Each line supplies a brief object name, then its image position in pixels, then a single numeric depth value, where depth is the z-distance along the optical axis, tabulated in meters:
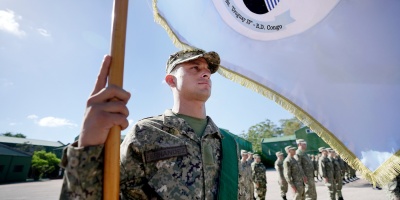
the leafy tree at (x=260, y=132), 55.99
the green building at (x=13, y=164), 27.64
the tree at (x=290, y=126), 61.81
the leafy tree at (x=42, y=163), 31.68
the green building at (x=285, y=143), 37.41
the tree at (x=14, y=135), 65.79
